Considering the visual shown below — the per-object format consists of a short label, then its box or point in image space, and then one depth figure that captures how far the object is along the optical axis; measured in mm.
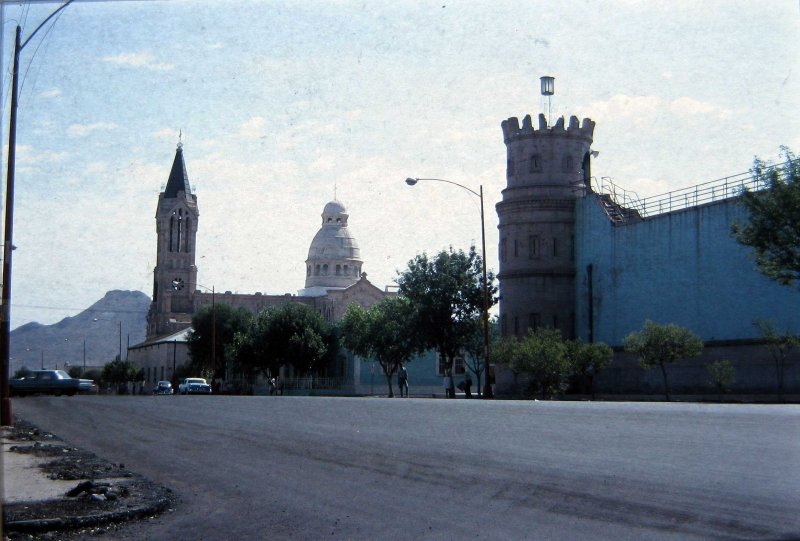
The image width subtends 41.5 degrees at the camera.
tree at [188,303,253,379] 105000
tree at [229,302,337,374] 89562
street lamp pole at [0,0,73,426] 23266
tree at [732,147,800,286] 35144
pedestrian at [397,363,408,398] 57938
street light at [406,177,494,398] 48750
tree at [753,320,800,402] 40125
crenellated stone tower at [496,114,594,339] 61094
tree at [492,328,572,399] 46188
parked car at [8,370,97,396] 57462
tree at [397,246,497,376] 64438
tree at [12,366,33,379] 61494
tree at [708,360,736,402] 42062
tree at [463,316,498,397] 65250
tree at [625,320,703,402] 44000
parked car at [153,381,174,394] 83225
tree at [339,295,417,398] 67300
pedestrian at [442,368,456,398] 54288
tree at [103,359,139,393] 135625
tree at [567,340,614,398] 48656
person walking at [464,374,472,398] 53934
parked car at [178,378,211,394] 77250
